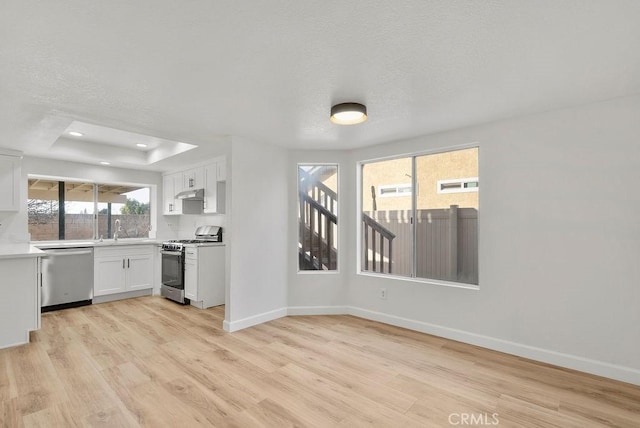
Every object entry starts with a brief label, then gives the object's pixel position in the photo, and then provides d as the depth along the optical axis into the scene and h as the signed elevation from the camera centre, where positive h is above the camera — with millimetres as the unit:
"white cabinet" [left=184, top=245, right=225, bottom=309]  4633 -895
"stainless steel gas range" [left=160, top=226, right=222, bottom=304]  4883 -695
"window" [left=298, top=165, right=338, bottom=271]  4461 -6
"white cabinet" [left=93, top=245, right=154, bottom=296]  4914 -859
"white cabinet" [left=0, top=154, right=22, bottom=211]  4043 +467
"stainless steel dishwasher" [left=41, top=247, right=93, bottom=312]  4426 -894
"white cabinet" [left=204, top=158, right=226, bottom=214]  4824 +480
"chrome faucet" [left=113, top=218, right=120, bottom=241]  5543 -230
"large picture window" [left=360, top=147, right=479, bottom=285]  3473 -22
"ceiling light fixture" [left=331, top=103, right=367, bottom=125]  2582 +871
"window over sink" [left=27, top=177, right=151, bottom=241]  4910 +136
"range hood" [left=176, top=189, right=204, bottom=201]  5098 +368
